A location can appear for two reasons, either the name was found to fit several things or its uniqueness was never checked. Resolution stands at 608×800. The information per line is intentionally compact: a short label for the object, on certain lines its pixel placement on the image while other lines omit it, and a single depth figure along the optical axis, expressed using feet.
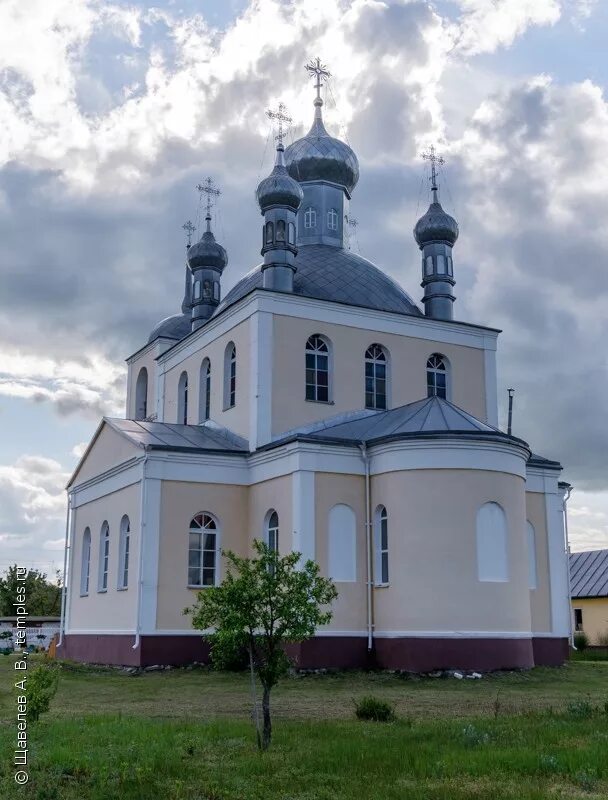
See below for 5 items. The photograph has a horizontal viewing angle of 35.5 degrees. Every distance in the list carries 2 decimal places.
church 65.51
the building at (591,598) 126.21
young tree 34.83
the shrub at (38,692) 32.58
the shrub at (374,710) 39.60
